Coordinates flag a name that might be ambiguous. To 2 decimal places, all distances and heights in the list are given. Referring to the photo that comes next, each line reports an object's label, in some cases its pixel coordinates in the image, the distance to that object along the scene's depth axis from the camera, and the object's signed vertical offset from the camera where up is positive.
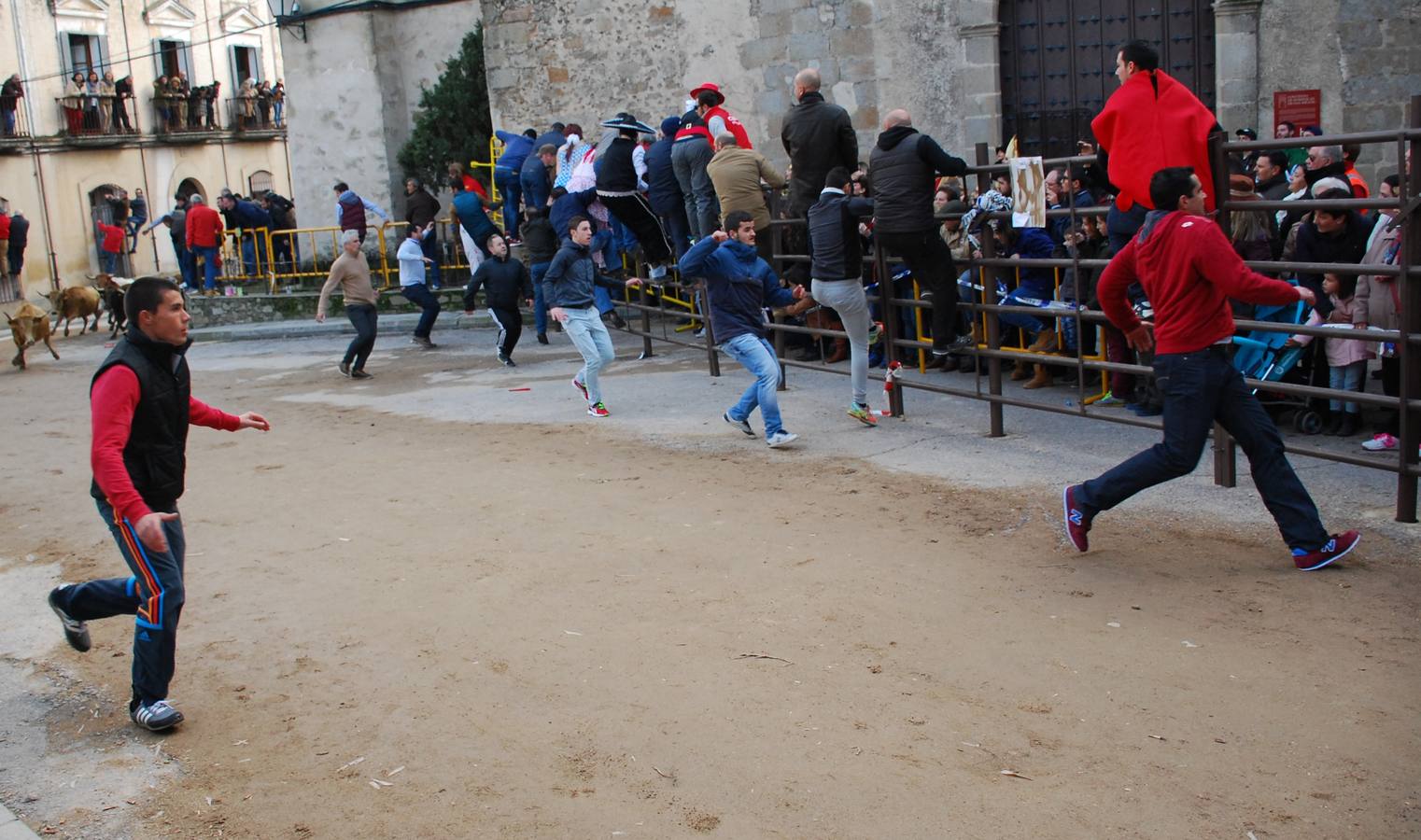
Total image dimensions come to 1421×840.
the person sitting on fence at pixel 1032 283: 9.36 -0.86
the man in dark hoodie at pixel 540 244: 15.09 -0.56
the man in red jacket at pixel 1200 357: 6.09 -0.93
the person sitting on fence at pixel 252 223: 23.42 -0.21
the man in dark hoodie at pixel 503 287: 14.67 -1.00
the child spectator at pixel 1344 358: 8.06 -1.26
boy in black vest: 5.15 -0.90
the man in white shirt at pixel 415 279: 16.91 -0.95
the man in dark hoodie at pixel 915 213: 9.16 -0.30
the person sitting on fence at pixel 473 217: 17.36 -0.27
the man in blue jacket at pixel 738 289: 9.73 -0.77
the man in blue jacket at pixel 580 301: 11.54 -0.93
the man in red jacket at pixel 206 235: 22.47 -0.35
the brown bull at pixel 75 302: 22.09 -1.26
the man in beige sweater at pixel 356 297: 14.76 -0.99
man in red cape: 7.30 +0.12
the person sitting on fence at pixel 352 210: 19.66 -0.09
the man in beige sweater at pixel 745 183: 11.65 -0.04
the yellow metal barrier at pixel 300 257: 21.58 -0.81
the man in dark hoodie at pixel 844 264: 9.66 -0.64
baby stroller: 8.48 -1.33
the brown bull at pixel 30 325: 18.05 -1.28
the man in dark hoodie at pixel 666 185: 13.46 -0.02
